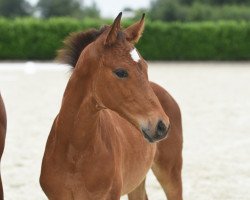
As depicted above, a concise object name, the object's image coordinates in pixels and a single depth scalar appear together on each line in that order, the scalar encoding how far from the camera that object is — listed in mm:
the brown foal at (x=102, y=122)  2906
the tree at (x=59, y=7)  58688
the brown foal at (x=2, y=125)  4016
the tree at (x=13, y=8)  60625
